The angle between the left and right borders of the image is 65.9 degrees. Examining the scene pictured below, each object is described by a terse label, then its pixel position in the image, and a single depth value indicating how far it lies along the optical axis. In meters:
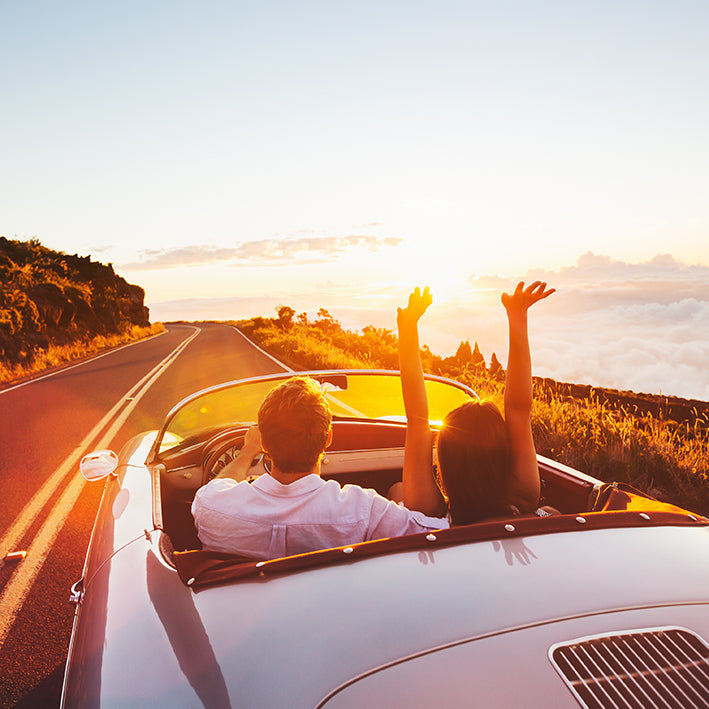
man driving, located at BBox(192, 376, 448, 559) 1.82
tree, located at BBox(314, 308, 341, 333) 41.41
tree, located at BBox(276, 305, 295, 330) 46.73
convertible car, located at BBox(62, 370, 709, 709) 1.15
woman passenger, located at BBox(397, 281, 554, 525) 2.07
